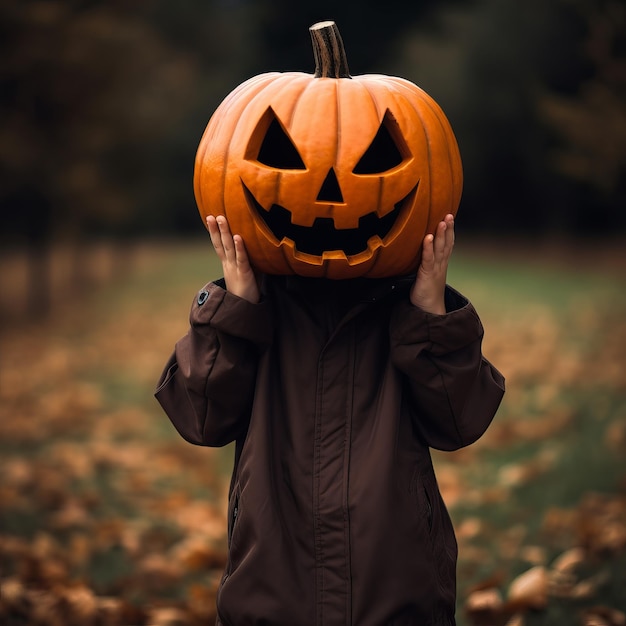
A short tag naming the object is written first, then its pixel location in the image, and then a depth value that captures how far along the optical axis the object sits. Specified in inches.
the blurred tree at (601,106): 289.1
